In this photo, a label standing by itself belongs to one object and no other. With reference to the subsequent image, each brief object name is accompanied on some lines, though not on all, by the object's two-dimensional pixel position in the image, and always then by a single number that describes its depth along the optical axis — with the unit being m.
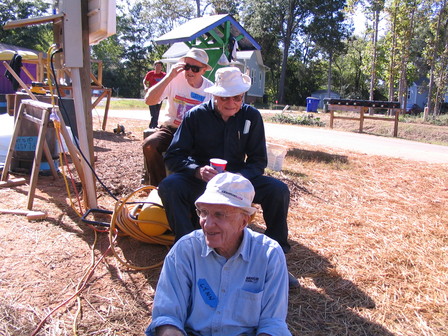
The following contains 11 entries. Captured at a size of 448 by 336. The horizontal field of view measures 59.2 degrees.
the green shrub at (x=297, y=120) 17.22
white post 3.56
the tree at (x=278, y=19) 41.94
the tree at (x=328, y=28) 41.75
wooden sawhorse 3.84
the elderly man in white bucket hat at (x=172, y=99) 3.96
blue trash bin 24.87
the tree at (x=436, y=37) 25.10
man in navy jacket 2.81
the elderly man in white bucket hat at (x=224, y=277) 1.67
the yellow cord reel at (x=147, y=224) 3.22
